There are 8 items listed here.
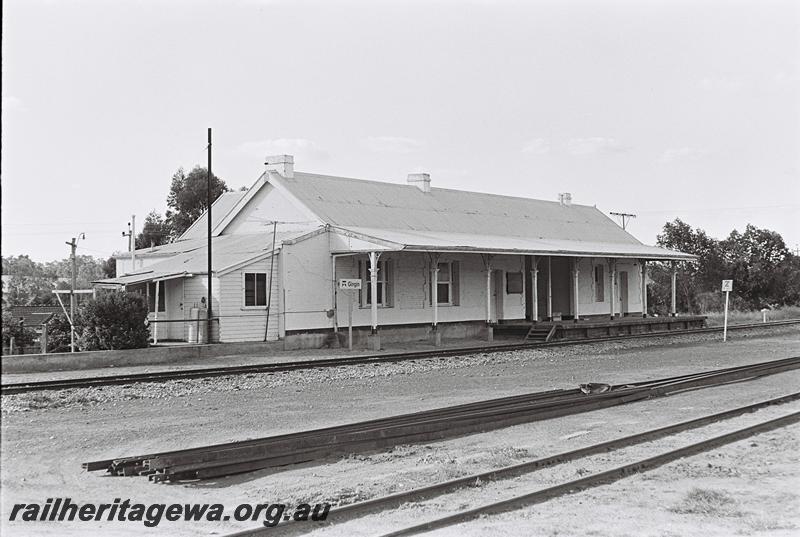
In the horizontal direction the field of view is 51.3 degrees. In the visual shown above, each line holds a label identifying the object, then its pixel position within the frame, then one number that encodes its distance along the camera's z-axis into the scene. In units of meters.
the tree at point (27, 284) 62.41
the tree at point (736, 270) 56.88
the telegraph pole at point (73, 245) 43.29
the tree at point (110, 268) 53.81
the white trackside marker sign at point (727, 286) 28.44
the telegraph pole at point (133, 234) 32.87
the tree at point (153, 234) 52.81
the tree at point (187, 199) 52.31
